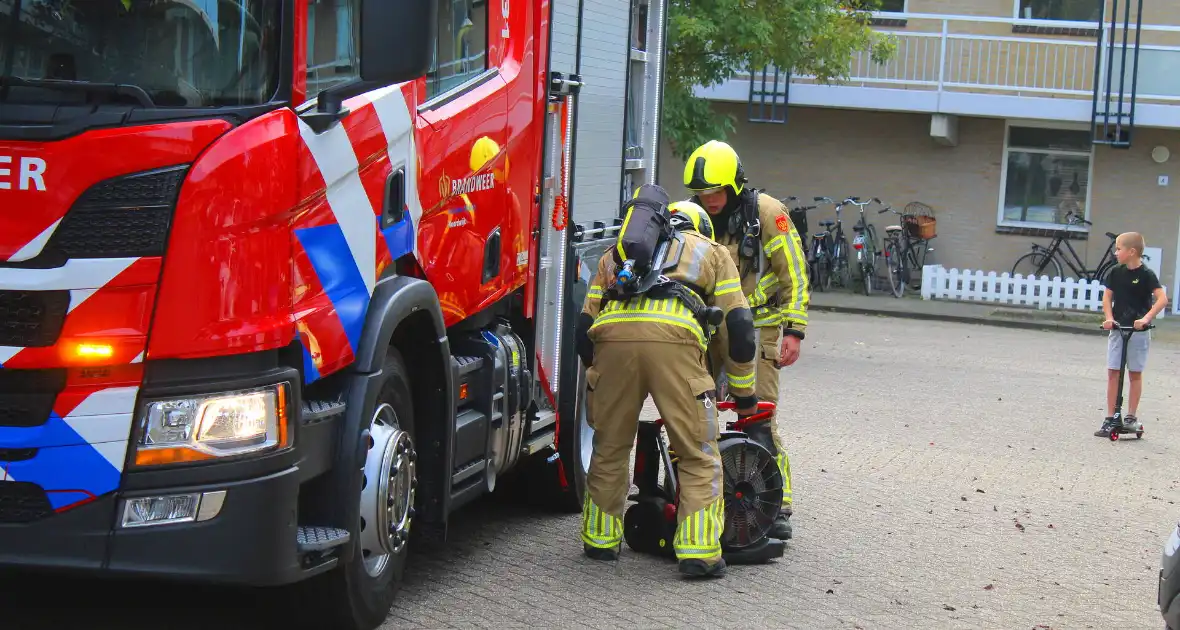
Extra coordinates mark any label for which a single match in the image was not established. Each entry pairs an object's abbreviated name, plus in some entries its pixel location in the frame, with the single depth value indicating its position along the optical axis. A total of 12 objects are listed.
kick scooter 11.55
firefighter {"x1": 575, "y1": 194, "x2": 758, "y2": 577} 6.35
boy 11.82
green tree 17.33
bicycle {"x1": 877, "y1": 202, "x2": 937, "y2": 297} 23.64
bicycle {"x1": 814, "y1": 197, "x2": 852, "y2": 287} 23.89
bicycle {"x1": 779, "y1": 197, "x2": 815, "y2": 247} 23.14
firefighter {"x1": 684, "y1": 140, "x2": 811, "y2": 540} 7.16
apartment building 23.19
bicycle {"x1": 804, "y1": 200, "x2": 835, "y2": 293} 23.86
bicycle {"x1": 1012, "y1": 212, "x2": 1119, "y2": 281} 23.39
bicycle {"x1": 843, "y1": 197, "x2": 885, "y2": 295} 23.70
